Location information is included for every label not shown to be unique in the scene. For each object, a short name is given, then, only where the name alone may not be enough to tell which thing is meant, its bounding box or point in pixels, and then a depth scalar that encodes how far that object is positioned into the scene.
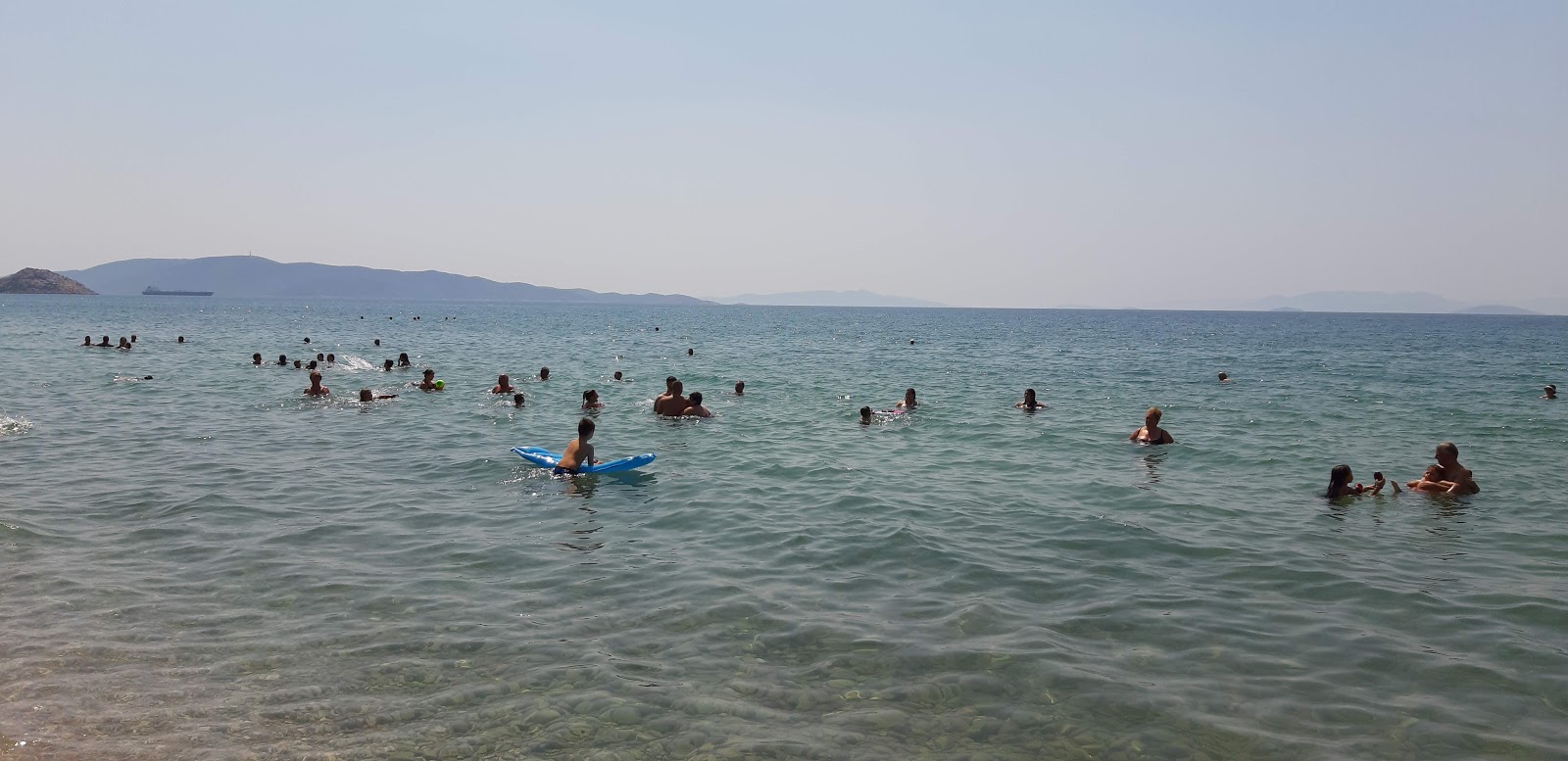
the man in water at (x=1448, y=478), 14.55
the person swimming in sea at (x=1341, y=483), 14.17
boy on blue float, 15.51
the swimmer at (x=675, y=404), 23.33
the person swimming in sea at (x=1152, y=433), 19.36
